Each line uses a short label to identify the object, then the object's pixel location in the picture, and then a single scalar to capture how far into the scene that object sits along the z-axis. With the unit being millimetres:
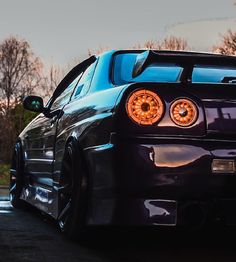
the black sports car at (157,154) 3850
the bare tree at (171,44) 32688
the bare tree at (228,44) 25766
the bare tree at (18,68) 40906
